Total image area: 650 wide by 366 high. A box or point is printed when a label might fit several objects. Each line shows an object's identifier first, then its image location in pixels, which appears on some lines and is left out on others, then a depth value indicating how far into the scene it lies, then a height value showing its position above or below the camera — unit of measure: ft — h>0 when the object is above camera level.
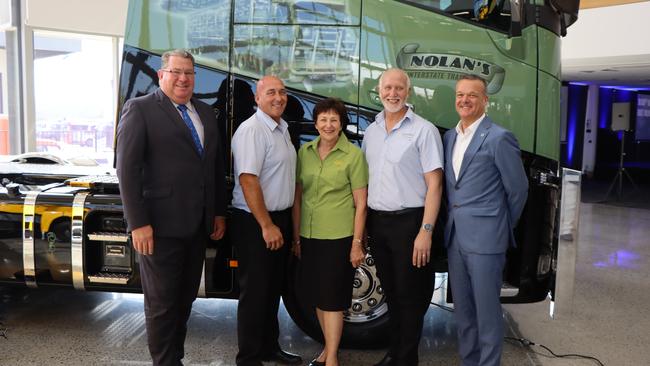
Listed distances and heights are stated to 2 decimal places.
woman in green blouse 8.38 -1.22
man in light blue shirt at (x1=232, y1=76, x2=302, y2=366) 8.31 -1.16
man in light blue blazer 7.84 -0.95
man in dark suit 7.67 -0.85
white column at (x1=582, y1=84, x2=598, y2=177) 50.14 +0.32
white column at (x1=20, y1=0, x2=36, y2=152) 29.01 +1.73
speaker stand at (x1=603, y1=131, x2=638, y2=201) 35.13 -2.87
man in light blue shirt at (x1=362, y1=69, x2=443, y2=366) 8.16 -0.94
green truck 9.00 +0.98
